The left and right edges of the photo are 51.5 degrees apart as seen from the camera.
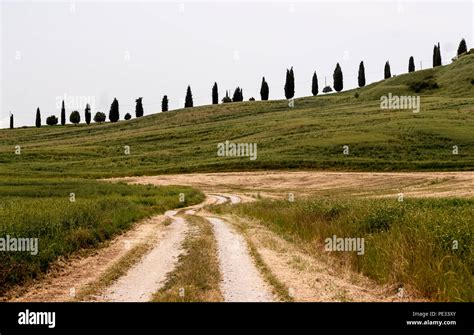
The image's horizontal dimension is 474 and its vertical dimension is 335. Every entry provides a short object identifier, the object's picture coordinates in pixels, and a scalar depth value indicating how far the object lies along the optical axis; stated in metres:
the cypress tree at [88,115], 193.88
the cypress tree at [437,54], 199.38
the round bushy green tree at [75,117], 197.46
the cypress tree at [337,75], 198.25
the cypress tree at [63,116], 194.70
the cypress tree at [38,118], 193.51
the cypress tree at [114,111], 189.25
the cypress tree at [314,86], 196.88
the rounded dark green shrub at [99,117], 197.00
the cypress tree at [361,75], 196.25
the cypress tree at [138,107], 191.02
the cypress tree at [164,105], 197.91
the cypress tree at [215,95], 196.00
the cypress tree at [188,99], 195.75
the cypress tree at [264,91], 196.12
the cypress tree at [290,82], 182.25
